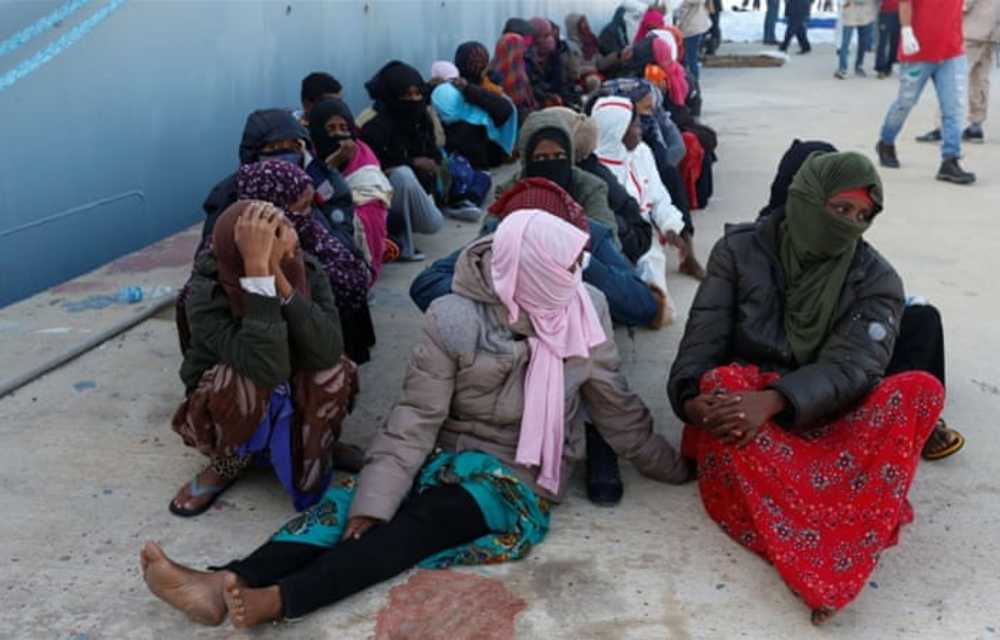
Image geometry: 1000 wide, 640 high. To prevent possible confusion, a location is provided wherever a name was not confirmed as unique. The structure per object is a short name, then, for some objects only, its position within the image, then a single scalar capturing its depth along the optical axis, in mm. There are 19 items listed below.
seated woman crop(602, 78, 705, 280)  5164
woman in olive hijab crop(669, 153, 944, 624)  2420
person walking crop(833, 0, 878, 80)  14398
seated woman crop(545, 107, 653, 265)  4281
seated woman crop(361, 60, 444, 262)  5336
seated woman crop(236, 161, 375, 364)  3178
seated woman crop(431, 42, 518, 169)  7094
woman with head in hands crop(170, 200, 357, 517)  2496
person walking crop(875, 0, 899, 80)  14846
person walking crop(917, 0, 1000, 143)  8211
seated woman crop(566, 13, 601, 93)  12638
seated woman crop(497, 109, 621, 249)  3953
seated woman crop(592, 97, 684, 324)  4902
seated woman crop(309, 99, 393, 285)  4719
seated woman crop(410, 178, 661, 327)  3359
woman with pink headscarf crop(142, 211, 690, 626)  2523
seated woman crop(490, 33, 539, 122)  8953
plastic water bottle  4430
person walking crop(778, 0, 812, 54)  18448
